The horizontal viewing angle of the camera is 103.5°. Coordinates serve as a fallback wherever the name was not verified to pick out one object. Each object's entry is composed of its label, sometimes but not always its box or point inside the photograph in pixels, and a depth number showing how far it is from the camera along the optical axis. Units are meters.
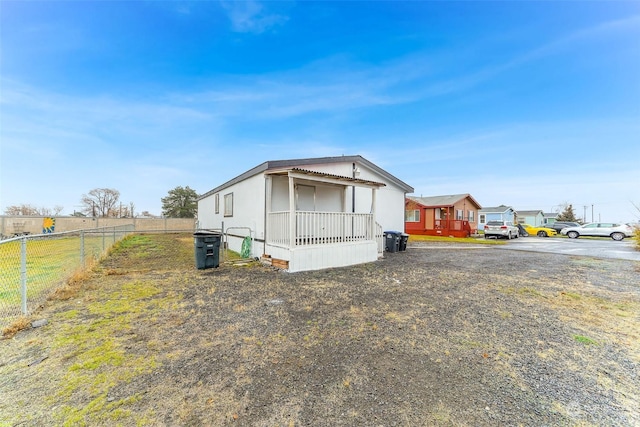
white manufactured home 7.53
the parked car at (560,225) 31.04
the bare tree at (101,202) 34.53
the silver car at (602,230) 21.02
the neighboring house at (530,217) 42.84
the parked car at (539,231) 25.04
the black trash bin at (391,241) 11.51
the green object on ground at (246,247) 9.23
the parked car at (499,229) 20.73
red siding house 22.31
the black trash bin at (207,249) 7.36
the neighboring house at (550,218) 48.77
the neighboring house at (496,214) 31.83
